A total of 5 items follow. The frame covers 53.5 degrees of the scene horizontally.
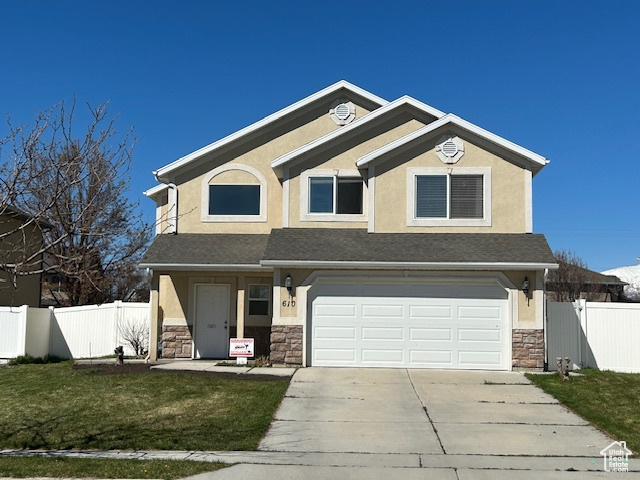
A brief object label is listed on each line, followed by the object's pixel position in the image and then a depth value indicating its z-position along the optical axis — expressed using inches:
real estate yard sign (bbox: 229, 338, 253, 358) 652.8
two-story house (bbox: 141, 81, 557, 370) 639.8
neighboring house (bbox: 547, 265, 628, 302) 1425.9
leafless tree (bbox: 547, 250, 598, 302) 1418.6
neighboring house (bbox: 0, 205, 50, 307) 956.0
